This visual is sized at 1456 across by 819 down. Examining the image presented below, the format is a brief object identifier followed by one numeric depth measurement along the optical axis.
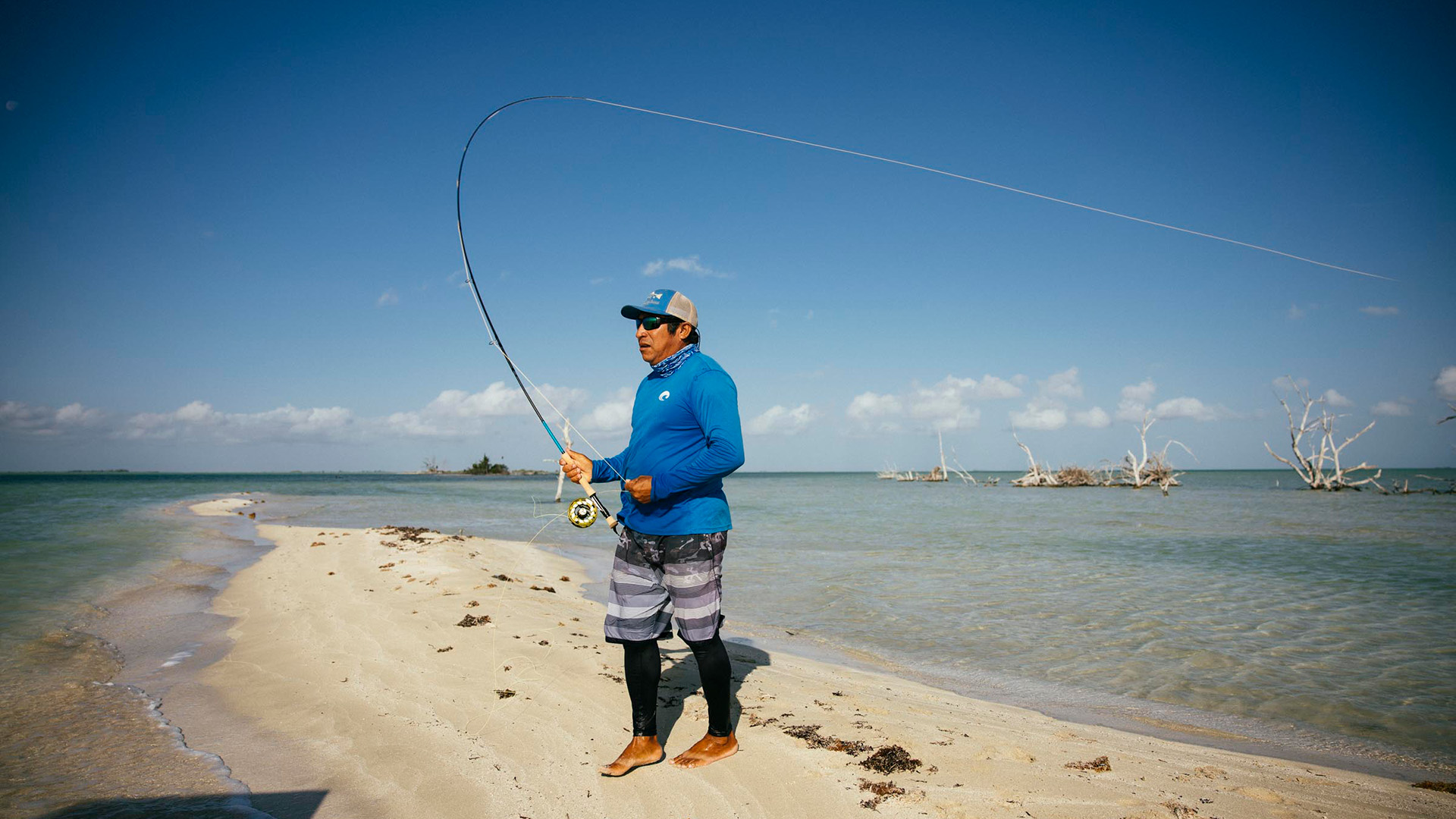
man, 2.82
